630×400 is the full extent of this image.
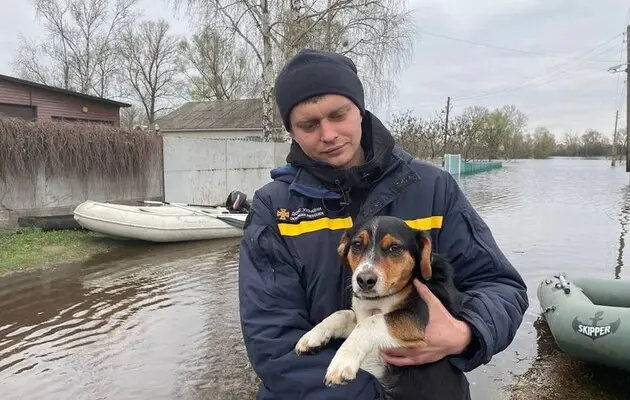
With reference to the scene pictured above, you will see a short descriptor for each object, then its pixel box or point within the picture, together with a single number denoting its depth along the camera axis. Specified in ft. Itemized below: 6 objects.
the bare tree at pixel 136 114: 182.39
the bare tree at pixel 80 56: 156.66
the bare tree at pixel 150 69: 176.62
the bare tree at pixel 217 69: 70.74
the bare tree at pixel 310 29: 63.10
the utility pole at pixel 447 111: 189.13
